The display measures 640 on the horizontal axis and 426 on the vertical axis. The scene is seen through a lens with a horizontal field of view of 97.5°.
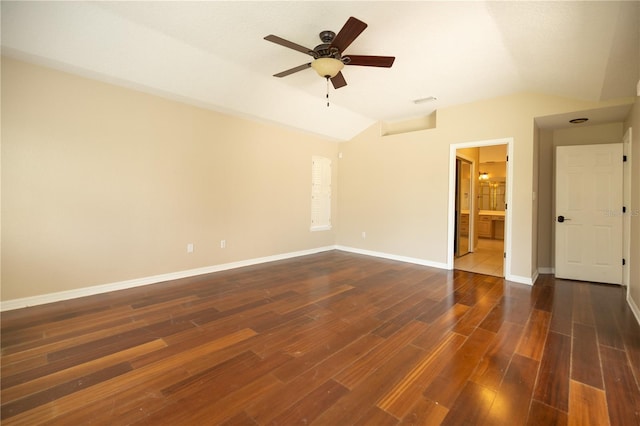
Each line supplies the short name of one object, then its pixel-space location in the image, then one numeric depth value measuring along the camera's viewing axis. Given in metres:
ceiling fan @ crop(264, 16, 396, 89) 2.46
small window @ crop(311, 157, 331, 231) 6.20
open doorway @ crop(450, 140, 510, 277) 5.25
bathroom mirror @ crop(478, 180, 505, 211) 9.24
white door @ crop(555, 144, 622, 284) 4.14
